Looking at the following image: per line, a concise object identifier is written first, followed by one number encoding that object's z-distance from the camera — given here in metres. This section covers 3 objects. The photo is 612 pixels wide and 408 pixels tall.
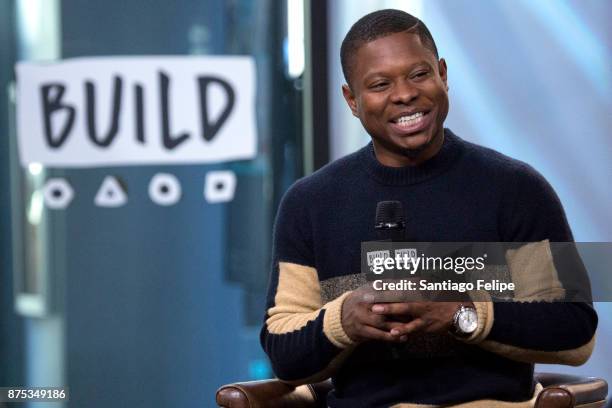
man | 4.10
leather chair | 4.41
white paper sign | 8.19
